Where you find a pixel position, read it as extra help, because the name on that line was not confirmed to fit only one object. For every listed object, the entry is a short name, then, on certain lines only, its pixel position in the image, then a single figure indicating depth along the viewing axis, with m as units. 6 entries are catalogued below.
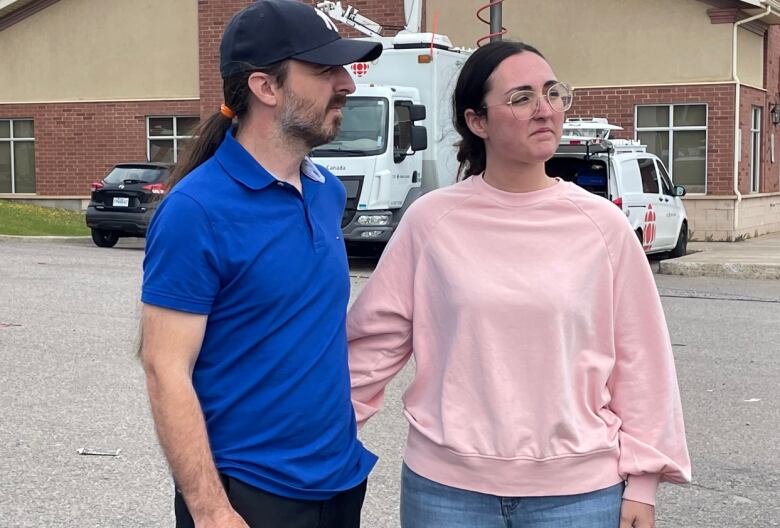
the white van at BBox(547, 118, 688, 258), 16.59
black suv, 19.91
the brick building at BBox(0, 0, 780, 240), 23.33
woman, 2.63
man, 2.37
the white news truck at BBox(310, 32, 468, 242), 16.19
